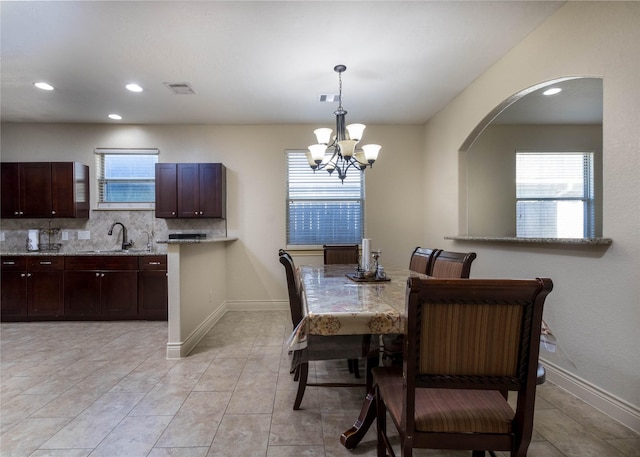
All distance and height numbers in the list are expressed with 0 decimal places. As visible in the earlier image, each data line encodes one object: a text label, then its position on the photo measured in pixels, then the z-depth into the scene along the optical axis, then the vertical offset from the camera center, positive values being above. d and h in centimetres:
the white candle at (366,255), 218 -23
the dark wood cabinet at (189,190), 392 +48
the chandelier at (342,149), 233 +65
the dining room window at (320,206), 434 +28
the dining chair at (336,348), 155 -68
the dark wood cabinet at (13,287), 366 -78
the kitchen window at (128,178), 425 +70
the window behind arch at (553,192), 429 +47
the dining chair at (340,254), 338 -35
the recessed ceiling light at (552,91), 308 +145
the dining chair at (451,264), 185 -28
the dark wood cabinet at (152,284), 372 -76
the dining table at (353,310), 123 -40
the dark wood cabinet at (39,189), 385 +49
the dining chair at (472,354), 83 -40
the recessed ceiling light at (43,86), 305 +150
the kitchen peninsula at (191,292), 263 -70
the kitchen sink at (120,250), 371 -35
